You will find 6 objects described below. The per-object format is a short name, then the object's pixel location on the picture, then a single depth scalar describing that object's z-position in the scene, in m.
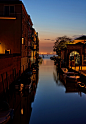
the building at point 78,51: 46.88
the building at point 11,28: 35.12
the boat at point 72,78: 32.25
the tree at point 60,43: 91.96
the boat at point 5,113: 12.24
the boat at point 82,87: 24.24
